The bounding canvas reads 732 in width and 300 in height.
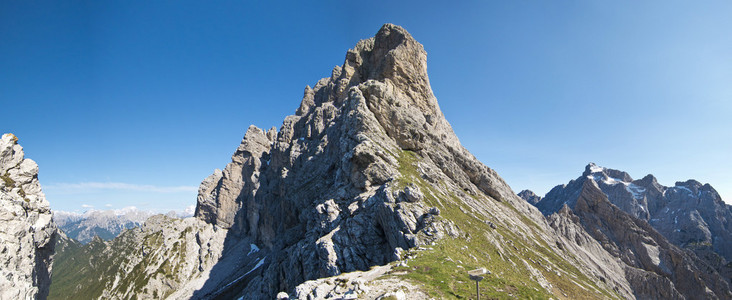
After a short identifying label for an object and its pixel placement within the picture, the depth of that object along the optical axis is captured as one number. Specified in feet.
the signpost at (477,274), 61.21
